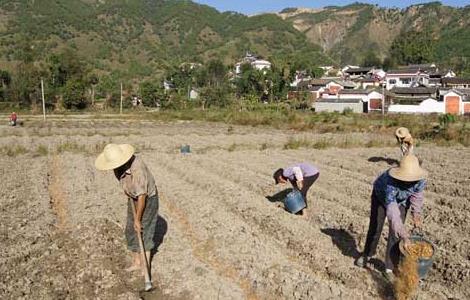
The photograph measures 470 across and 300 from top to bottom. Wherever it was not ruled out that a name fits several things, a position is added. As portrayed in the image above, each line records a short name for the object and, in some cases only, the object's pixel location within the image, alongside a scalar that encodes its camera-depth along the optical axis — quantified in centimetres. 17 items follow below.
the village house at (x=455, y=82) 5172
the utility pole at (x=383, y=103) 3747
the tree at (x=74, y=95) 4106
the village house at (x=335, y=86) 5151
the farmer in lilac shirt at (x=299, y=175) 642
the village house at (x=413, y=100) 3847
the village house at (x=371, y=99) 4203
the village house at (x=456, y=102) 3847
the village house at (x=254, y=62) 7425
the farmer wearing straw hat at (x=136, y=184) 444
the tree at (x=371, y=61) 8725
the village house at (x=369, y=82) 6124
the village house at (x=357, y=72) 6796
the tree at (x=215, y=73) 5919
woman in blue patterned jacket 410
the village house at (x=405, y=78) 5822
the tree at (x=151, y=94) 4634
